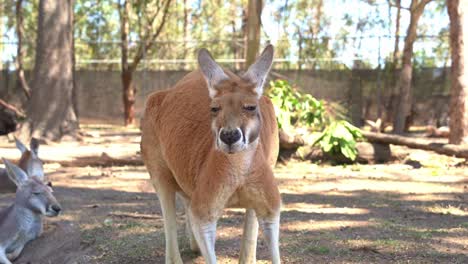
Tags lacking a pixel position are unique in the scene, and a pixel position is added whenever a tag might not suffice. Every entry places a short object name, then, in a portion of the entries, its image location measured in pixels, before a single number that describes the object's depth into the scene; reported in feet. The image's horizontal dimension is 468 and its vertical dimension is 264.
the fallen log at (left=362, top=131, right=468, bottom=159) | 31.68
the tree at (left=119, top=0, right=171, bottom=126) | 63.82
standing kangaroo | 10.00
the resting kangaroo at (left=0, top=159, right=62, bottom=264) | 16.57
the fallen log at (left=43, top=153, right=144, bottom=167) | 31.53
